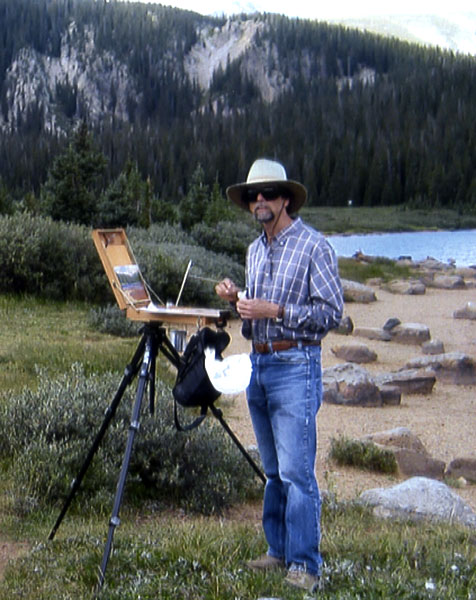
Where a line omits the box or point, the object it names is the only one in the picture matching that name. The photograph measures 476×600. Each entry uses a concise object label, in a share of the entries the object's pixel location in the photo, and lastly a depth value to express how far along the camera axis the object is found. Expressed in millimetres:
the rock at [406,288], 27891
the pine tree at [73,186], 28297
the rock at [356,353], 14953
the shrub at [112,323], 14141
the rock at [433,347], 16328
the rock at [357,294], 24312
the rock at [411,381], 12430
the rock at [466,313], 21888
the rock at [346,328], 18094
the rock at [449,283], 30859
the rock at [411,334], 17328
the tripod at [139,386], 4070
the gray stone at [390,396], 11656
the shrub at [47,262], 16391
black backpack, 4008
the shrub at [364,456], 8234
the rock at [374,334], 17620
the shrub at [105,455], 5848
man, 3816
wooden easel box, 4066
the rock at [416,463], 8352
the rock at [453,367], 13594
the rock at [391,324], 18094
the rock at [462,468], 8445
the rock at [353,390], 11344
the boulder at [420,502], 6031
